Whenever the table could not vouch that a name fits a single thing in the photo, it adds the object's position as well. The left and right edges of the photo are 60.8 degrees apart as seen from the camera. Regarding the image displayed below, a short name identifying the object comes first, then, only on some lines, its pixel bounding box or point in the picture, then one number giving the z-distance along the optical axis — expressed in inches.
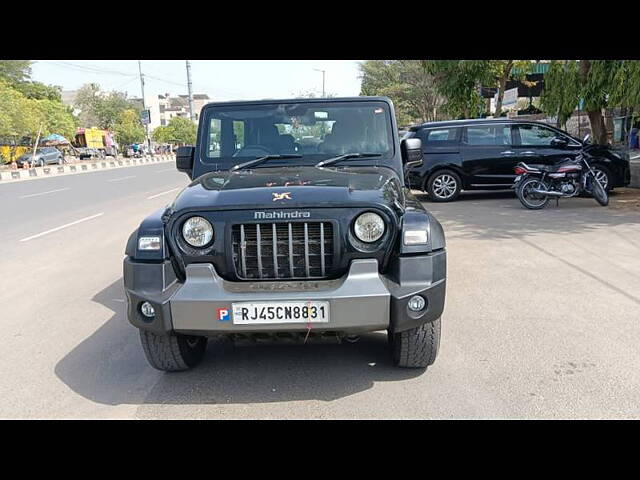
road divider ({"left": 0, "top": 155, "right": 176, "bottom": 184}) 1074.7
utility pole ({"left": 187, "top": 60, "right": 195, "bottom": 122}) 2672.2
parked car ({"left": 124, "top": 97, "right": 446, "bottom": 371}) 122.3
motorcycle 409.7
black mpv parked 450.3
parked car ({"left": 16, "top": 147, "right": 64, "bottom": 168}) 1497.0
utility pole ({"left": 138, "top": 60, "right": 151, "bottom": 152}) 2304.4
